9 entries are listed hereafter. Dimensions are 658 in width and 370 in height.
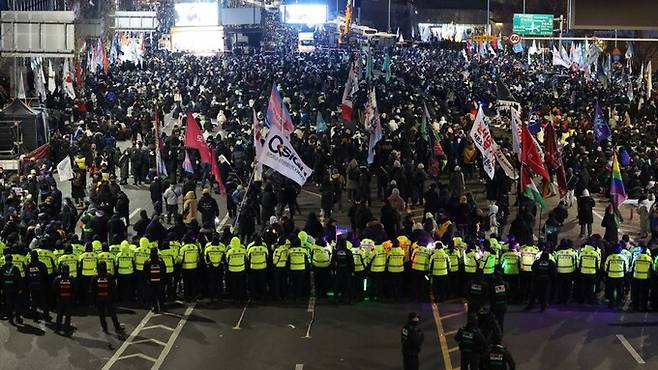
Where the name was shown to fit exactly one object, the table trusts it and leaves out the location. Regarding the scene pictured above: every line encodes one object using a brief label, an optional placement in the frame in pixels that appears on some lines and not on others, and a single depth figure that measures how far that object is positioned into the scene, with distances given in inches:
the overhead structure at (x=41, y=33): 1459.2
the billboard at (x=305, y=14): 4288.9
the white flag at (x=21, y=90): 1691.7
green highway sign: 2714.1
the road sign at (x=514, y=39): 2432.3
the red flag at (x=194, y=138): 1113.4
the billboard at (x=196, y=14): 3627.0
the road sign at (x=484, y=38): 2672.2
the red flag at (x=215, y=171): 1114.3
